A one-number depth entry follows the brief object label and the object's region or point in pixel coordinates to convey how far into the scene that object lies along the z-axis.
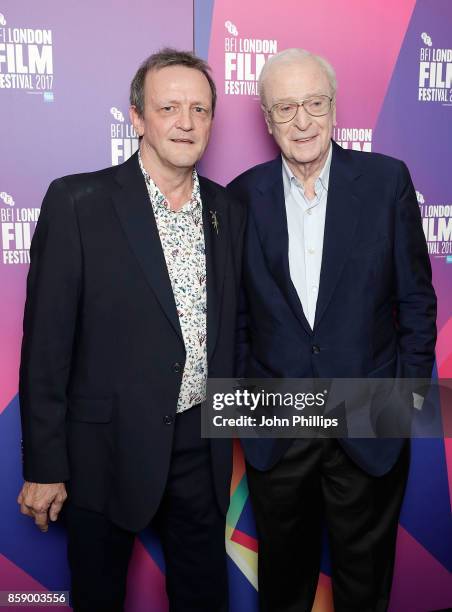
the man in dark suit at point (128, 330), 1.70
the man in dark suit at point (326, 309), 1.91
